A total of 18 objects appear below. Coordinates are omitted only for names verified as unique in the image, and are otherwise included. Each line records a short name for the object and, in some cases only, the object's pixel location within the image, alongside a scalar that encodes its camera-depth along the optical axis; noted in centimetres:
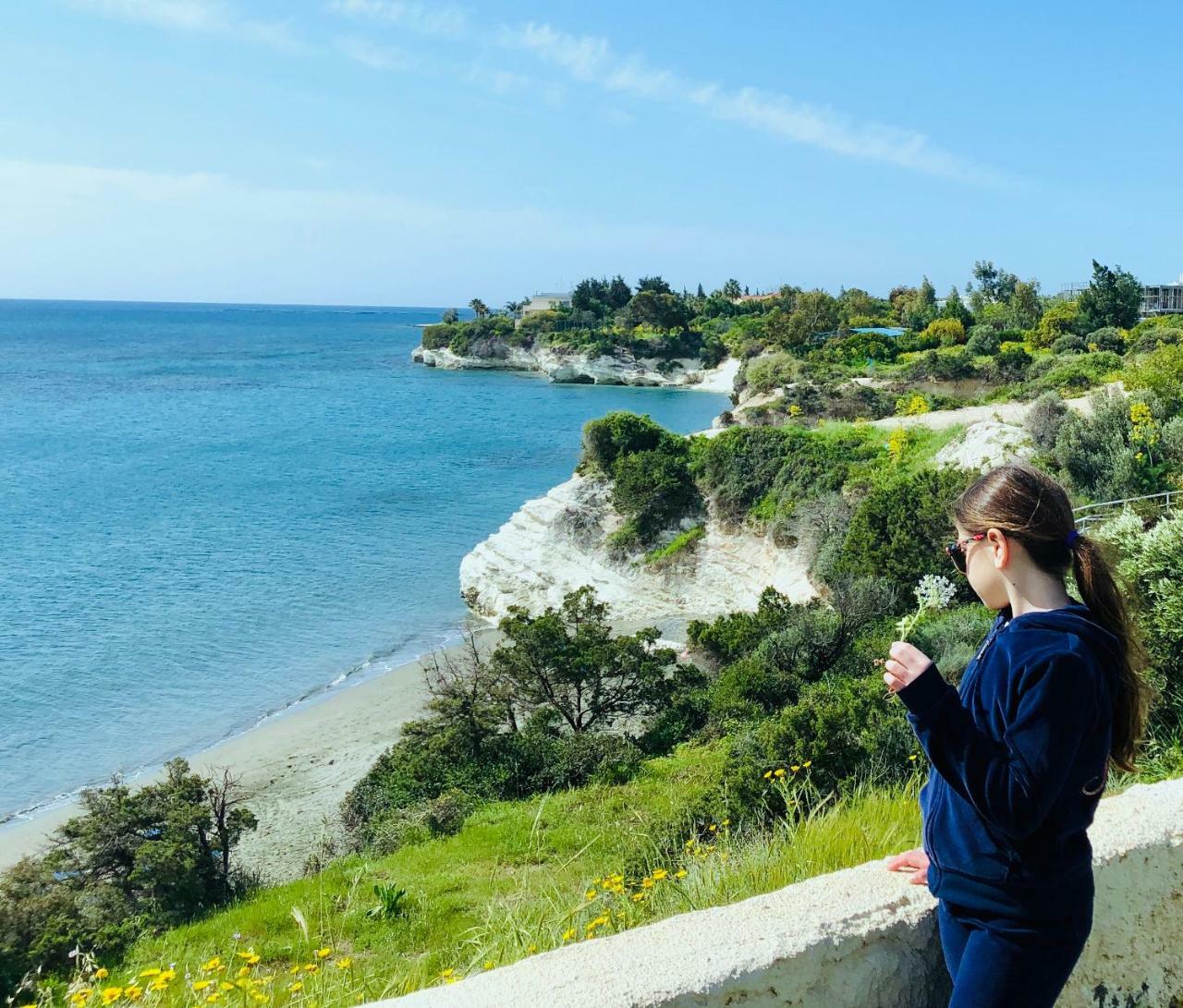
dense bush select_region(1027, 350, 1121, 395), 2711
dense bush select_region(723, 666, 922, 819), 830
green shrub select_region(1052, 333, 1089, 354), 4216
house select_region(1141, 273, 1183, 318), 6056
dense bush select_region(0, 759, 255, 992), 866
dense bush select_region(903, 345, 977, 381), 4022
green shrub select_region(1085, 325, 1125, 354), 4025
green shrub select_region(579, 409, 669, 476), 2680
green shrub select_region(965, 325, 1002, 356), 4600
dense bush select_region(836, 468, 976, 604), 1667
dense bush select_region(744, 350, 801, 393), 4948
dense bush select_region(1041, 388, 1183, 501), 1628
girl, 189
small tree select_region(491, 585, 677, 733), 1473
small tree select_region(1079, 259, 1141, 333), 4844
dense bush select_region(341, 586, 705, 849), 1245
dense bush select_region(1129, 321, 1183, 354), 3453
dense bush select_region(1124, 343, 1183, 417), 1889
